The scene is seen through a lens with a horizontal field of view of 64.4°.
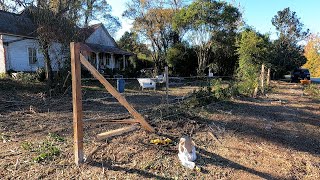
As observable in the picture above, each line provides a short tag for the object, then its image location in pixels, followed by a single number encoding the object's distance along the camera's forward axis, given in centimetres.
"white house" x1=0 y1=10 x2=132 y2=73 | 1559
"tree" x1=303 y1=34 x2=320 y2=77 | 4781
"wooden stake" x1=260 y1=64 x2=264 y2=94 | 1227
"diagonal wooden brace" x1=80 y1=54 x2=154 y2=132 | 368
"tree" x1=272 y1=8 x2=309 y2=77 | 3126
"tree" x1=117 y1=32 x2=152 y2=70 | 2688
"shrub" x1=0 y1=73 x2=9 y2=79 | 1498
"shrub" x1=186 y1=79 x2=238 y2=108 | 820
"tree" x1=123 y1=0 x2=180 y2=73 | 2508
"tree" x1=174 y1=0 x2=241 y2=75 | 2212
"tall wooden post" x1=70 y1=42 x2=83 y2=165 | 352
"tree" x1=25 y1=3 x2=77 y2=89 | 1144
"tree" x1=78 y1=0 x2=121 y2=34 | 2335
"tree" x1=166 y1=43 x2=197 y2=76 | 2522
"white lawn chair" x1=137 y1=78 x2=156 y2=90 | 1458
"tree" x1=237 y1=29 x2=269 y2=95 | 1127
